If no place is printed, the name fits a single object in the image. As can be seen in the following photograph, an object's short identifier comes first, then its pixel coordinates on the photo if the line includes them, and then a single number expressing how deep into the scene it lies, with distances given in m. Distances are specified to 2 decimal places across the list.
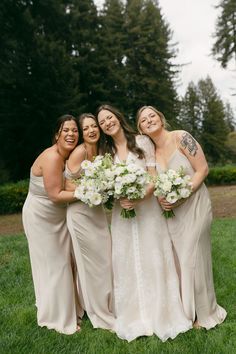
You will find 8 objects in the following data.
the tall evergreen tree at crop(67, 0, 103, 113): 27.12
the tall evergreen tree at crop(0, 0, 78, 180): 22.45
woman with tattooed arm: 4.32
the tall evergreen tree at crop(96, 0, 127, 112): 27.98
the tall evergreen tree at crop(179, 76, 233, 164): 41.62
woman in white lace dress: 4.26
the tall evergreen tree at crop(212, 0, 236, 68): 33.65
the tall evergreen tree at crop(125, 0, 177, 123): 34.81
